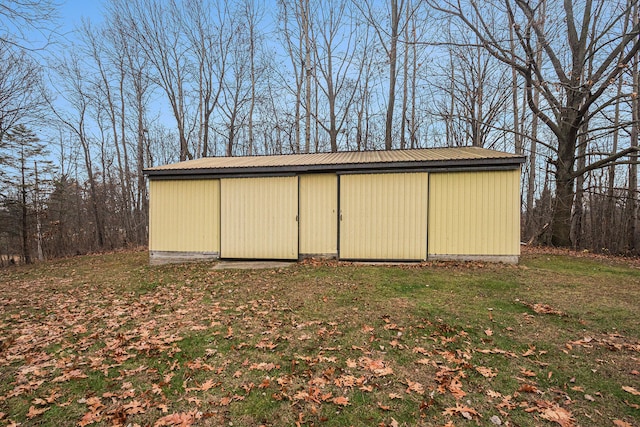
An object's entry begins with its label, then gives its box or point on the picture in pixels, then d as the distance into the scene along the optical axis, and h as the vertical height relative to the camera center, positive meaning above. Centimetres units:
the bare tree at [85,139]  1670 +385
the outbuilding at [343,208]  704 -4
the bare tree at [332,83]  1589 +668
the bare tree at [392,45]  1445 +778
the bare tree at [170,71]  1638 +743
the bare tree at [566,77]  872 +400
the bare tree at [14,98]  1075 +391
